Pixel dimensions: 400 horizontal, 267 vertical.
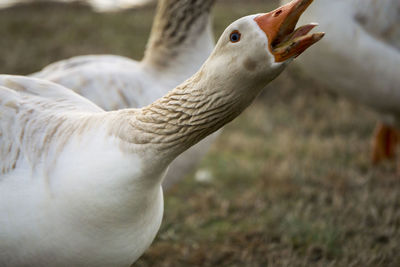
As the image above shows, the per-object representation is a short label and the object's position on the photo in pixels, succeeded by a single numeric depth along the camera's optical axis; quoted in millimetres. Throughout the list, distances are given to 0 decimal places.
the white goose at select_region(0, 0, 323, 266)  2646
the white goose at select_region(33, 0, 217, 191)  5516
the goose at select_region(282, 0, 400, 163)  6754
